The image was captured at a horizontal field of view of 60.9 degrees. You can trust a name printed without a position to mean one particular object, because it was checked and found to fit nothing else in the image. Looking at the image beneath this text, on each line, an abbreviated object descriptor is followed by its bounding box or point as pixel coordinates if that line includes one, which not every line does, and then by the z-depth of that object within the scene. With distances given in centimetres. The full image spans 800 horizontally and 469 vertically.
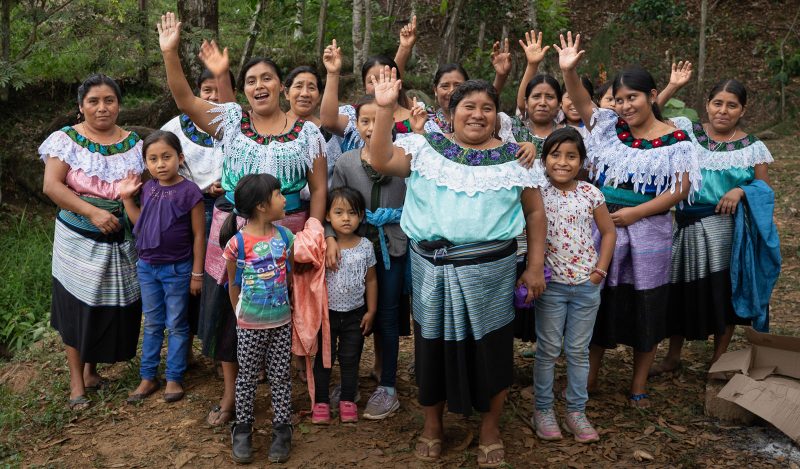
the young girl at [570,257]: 348
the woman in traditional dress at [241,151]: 352
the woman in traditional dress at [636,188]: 370
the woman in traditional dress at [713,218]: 409
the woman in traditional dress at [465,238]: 311
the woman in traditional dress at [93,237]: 384
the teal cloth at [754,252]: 407
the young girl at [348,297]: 365
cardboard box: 355
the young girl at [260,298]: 327
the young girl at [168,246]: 382
